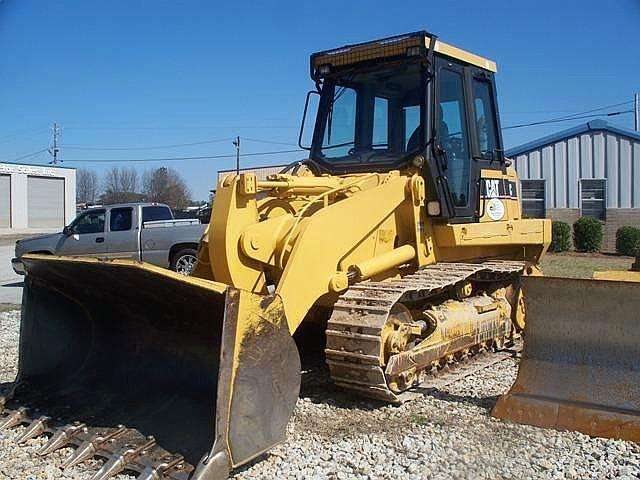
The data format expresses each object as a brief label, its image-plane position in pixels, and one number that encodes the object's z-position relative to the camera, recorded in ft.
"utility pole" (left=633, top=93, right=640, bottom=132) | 153.99
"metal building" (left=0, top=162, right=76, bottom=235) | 155.74
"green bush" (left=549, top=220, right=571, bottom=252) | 69.91
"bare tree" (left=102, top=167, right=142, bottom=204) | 265.54
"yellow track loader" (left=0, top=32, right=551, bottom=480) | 14.02
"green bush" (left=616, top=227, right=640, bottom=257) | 66.23
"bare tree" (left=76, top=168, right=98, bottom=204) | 277.03
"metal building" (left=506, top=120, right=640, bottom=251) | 70.03
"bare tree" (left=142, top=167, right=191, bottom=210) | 205.98
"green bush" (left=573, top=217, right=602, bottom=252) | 69.31
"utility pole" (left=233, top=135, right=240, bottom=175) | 152.46
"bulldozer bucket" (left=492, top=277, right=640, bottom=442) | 16.20
